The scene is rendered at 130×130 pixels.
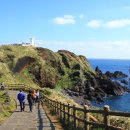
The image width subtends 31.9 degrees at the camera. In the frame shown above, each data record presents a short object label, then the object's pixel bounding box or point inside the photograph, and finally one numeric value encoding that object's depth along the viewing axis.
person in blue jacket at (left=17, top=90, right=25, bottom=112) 17.89
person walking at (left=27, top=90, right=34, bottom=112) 18.32
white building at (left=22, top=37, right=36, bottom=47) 61.53
